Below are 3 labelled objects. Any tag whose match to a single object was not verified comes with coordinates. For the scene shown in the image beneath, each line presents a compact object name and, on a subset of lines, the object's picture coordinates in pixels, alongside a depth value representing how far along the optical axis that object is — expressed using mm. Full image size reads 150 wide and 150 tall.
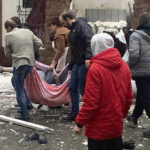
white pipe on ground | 6289
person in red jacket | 3877
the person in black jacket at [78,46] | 6422
